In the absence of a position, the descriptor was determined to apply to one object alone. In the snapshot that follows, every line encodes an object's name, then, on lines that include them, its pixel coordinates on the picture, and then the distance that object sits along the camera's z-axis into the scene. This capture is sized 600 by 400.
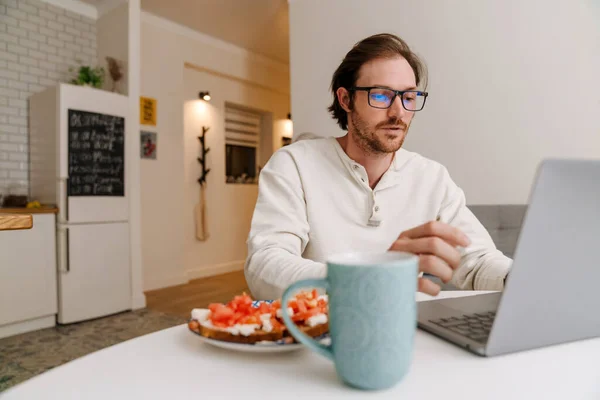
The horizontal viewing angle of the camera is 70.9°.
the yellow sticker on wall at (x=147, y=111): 4.29
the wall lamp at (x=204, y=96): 5.00
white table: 0.42
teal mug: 0.39
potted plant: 3.37
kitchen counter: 2.93
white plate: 0.48
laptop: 0.42
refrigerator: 3.14
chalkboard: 3.18
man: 1.07
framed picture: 4.32
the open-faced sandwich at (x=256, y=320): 0.50
